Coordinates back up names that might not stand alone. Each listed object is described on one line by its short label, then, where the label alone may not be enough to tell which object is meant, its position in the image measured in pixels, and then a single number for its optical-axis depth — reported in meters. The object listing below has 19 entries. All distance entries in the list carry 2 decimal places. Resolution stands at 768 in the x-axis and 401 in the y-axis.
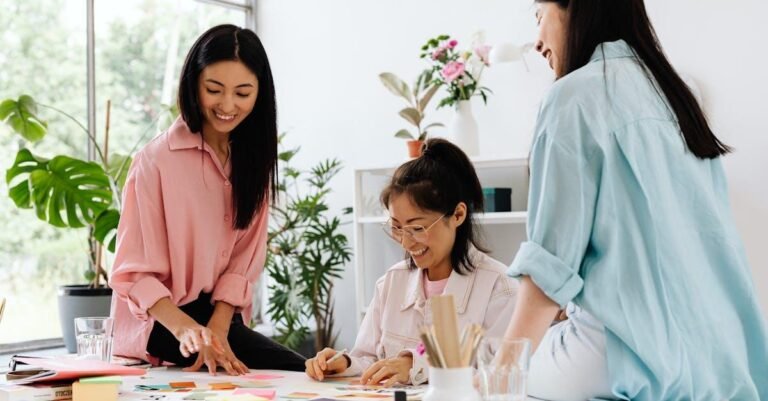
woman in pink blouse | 2.36
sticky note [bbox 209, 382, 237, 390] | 1.85
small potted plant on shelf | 4.31
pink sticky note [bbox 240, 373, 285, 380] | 2.04
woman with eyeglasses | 2.19
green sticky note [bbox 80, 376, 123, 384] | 1.68
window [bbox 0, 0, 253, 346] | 4.40
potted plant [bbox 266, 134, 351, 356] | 4.71
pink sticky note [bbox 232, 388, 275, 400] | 1.70
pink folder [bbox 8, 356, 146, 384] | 1.69
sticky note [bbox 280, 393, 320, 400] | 1.70
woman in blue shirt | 1.46
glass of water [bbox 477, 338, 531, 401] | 1.31
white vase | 4.22
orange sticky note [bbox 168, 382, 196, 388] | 1.88
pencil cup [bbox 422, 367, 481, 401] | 1.25
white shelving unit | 4.17
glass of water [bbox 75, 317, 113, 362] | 2.03
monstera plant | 4.05
